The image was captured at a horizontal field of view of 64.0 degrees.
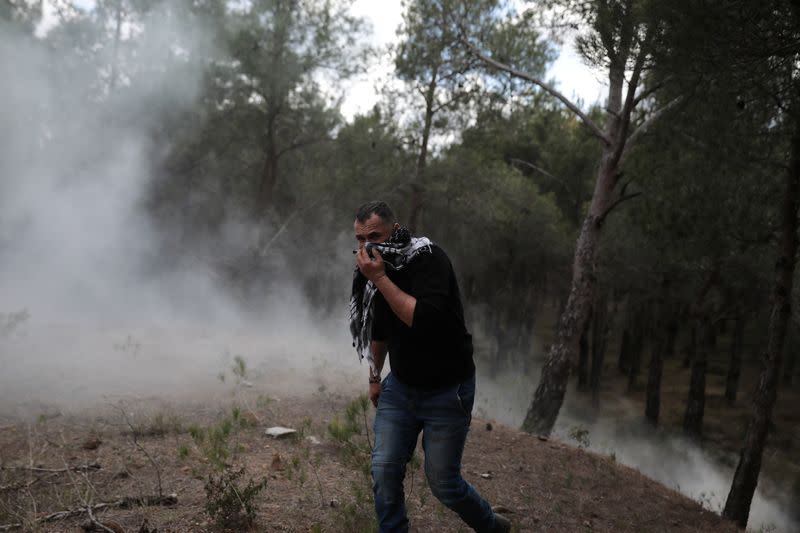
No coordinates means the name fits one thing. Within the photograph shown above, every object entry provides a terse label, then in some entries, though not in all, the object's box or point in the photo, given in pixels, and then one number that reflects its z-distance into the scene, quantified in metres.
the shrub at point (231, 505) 3.43
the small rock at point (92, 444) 5.09
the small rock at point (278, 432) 5.68
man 2.81
